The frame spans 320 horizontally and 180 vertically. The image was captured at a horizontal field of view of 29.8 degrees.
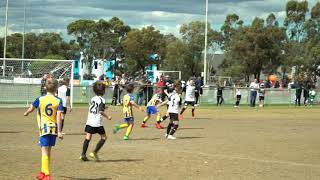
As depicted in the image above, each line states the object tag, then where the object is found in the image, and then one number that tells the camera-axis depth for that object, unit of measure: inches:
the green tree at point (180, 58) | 3102.9
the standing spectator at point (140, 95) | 1396.4
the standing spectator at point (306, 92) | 1640.0
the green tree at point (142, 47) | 3363.7
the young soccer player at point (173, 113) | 652.1
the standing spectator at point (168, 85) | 1202.9
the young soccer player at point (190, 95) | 1015.4
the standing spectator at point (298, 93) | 1601.9
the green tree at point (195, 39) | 3132.4
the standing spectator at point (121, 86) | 1412.4
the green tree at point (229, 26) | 3567.9
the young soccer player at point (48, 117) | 358.9
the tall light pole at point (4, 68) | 1301.7
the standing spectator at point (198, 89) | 1449.3
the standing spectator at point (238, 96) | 1497.3
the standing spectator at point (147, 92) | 1424.7
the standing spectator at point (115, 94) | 1397.6
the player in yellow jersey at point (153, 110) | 801.1
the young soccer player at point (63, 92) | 689.3
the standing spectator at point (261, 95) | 1509.6
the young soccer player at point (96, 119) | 460.8
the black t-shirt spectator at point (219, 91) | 1536.7
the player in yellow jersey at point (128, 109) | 625.0
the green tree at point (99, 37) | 3555.6
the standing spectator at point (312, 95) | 1672.0
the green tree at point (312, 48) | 2519.1
